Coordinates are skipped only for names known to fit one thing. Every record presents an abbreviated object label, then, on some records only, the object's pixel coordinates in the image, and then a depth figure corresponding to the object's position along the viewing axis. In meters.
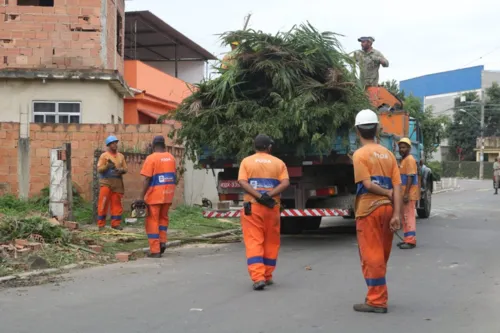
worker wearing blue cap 11.85
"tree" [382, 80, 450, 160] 17.27
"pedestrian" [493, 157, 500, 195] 29.98
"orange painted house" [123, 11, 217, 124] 22.84
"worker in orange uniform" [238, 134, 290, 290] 6.83
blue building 71.44
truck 10.27
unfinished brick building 18.45
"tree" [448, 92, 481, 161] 63.66
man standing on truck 13.84
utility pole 54.91
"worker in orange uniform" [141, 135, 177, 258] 9.12
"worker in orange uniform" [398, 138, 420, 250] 10.24
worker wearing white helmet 5.60
